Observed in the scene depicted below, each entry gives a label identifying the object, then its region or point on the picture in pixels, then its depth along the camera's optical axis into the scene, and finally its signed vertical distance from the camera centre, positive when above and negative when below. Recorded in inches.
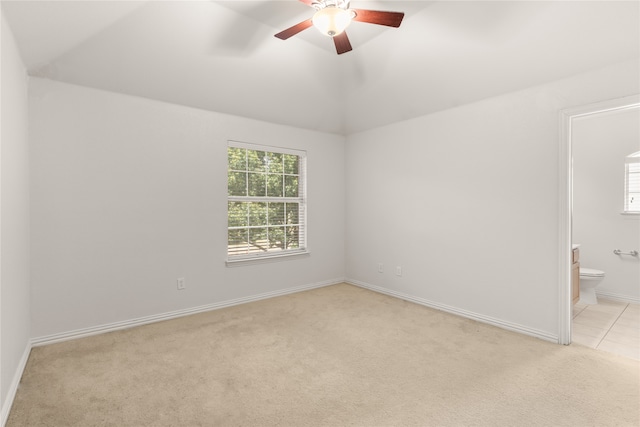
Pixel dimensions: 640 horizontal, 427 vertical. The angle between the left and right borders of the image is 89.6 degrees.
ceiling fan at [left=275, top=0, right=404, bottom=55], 77.6 +48.0
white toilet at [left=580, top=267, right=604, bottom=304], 151.9 -36.4
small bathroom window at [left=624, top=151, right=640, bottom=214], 156.7 +11.6
